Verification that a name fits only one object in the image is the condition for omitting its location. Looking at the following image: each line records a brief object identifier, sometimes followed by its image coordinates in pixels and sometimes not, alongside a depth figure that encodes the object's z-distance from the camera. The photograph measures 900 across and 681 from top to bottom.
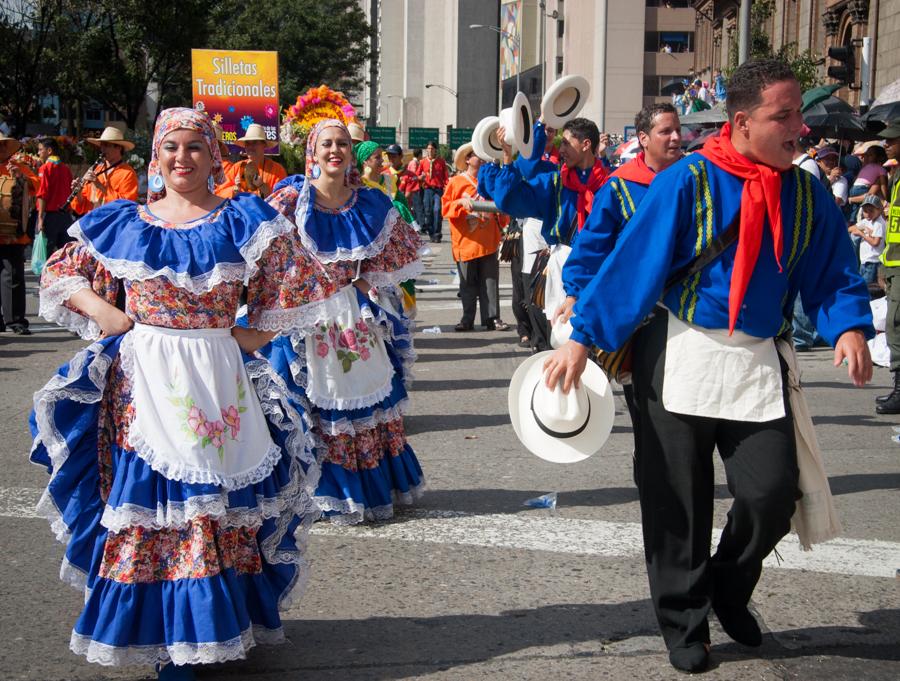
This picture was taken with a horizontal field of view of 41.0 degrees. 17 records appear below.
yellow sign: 22.22
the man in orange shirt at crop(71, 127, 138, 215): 12.10
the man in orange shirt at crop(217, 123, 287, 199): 11.18
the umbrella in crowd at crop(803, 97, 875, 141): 17.36
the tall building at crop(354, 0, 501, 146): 91.38
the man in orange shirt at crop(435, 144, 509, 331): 13.21
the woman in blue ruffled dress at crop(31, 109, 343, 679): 3.87
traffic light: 18.39
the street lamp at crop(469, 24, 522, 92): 86.00
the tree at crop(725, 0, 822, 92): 23.98
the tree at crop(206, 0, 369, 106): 57.53
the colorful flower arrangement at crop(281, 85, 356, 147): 8.84
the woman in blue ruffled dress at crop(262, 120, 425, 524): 6.06
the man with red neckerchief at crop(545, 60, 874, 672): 3.86
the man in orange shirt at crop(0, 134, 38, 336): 12.55
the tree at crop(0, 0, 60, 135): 35.50
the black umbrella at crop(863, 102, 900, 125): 15.53
